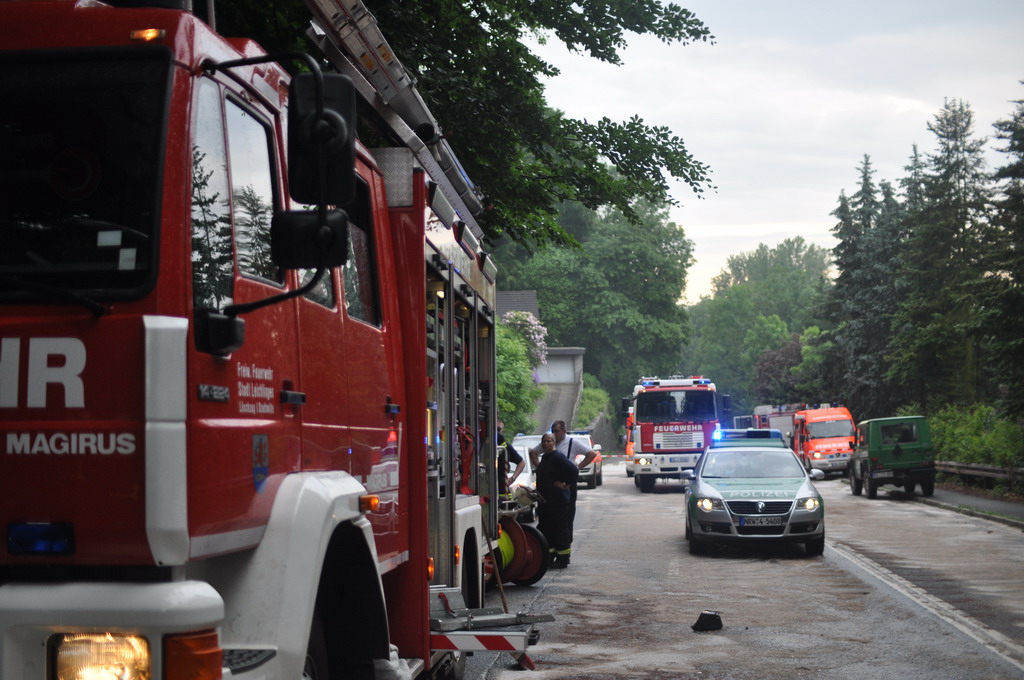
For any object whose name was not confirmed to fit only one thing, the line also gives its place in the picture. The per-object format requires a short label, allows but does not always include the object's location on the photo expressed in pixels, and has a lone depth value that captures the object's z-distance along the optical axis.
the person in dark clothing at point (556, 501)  15.92
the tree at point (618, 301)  89.56
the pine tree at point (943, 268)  47.94
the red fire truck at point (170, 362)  3.34
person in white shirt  16.76
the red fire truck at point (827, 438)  45.78
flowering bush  50.81
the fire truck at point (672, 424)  35.47
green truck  32.25
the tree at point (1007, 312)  26.33
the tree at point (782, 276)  153.38
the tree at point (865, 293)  59.75
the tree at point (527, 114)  13.37
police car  17.36
